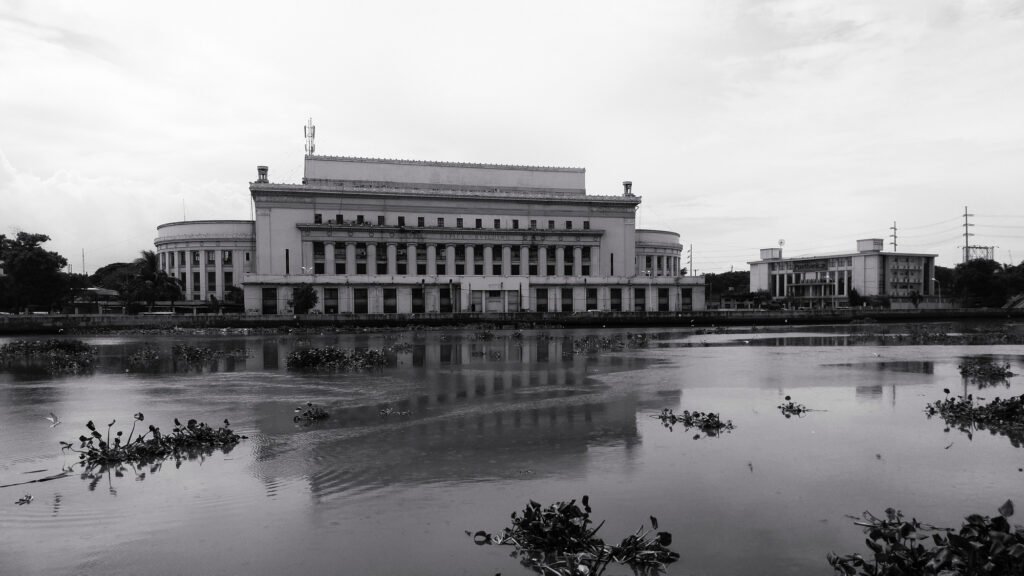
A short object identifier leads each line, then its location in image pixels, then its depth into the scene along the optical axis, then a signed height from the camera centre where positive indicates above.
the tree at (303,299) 75.79 -0.15
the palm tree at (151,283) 82.00 +2.04
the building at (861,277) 134.38 +2.89
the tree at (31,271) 70.94 +3.25
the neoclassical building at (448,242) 86.44 +7.43
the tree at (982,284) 110.50 +0.87
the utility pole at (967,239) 130.12 +9.78
